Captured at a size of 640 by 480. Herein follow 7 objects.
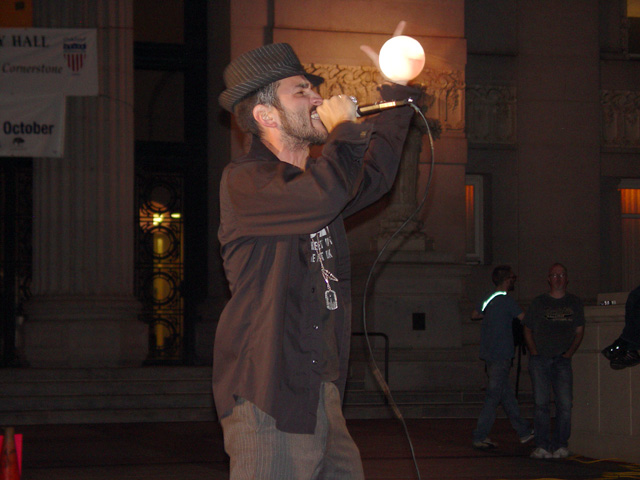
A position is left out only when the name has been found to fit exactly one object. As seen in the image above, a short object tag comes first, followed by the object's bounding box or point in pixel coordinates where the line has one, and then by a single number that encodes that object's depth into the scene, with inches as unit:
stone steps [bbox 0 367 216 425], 557.0
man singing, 133.3
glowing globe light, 151.0
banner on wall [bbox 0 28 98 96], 650.8
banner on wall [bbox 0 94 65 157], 649.0
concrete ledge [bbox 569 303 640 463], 391.2
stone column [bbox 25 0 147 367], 649.6
